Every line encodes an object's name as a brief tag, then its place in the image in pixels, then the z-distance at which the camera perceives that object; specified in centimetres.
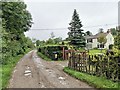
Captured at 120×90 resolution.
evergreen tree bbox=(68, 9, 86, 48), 2516
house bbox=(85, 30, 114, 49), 3114
